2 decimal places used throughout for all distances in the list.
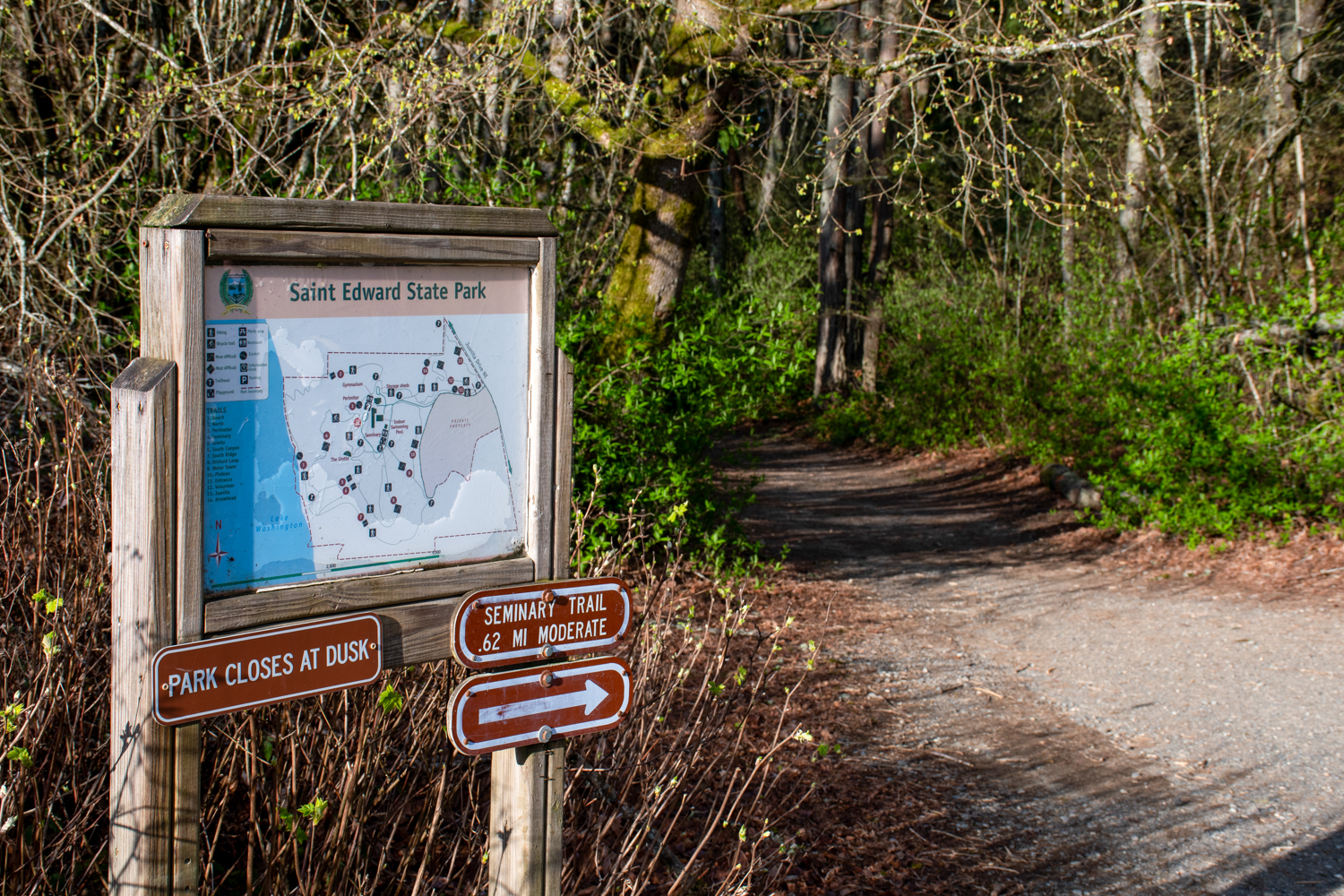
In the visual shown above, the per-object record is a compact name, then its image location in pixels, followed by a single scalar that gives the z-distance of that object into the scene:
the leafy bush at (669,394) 6.84
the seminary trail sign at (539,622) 2.09
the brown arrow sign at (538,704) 2.06
